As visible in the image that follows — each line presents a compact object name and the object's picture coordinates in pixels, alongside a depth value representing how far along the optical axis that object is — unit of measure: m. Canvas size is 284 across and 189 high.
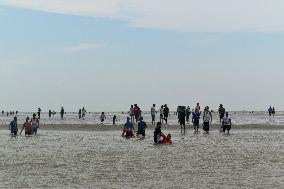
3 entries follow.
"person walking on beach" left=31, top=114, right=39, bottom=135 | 38.38
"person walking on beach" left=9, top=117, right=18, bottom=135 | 37.81
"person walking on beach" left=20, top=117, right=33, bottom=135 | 37.44
